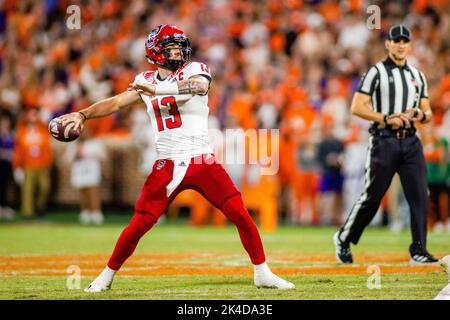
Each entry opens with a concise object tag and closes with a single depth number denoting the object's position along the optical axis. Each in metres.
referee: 15.66
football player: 12.63
